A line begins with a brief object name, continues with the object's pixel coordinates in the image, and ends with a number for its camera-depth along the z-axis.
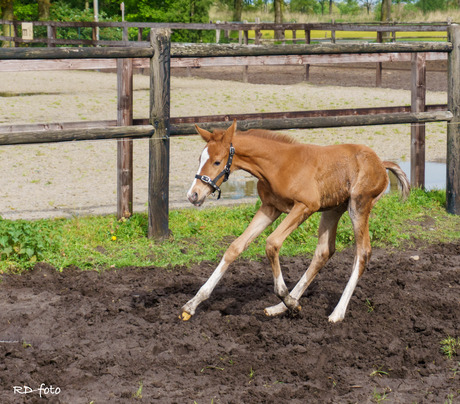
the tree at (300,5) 68.56
